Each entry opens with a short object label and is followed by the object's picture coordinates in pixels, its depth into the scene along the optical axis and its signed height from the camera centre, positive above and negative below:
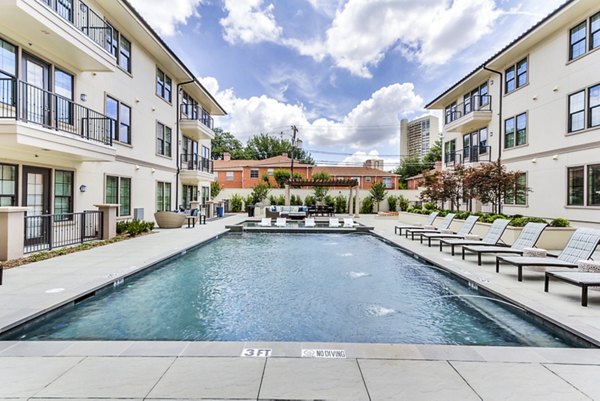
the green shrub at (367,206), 31.14 -0.60
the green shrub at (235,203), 31.22 -0.43
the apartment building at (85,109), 8.79 +3.12
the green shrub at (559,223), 10.66 -0.69
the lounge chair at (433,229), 12.53 -1.15
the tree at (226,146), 56.19 +9.14
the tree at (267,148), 55.47 +8.54
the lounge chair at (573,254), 6.18 -1.02
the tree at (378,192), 30.30 +0.71
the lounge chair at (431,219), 15.78 -0.93
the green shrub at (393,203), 31.48 -0.30
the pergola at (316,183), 25.31 +1.22
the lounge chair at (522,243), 7.88 -1.04
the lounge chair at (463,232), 11.06 -1.07
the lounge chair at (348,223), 17.61 -1.27
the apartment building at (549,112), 12.12 +4.06
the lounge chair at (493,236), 9.18 -1.00
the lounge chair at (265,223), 17.98 -1.33
